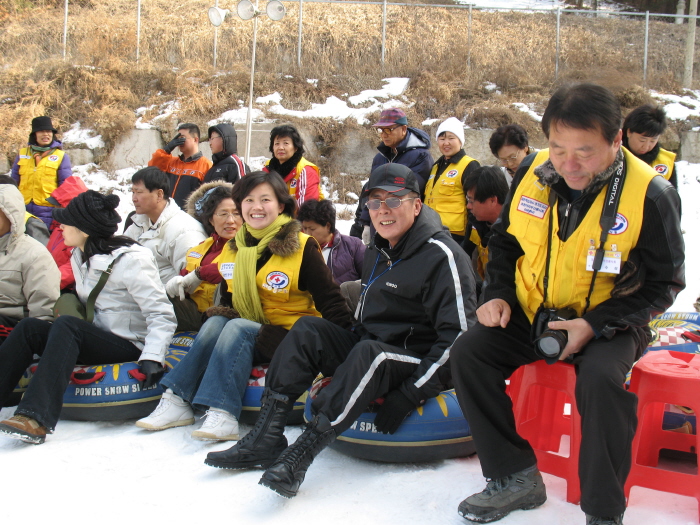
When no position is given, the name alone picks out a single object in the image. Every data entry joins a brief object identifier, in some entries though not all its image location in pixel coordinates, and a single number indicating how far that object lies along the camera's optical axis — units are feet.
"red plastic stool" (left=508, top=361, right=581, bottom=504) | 7.68
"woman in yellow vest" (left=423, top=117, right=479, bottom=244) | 16.10
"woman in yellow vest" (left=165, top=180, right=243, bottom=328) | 13.25
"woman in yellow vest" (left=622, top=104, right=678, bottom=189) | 12.71
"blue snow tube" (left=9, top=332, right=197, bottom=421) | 11.17
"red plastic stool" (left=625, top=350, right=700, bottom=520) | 7.25
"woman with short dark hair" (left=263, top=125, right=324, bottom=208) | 17.65
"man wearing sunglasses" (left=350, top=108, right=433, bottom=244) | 16.69
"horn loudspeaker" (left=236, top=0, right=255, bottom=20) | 26.81
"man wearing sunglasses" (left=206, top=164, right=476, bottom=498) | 8.48
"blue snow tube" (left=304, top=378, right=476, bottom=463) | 8.92
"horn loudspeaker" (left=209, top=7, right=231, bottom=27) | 29.86
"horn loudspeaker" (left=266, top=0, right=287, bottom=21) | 26.62
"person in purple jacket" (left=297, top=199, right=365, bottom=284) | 14.17
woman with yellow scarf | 10.41
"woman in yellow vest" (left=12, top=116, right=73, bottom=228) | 21.49
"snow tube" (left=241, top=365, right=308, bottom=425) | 10.62
